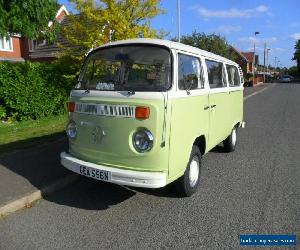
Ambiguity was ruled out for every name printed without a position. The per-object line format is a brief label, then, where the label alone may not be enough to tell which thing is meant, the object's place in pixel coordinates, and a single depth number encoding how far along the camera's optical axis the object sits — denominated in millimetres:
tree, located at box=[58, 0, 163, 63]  8993
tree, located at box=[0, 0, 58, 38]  6615
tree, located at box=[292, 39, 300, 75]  66158
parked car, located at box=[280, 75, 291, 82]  51216
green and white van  3031
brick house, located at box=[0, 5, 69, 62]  19978
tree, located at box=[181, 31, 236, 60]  27681
